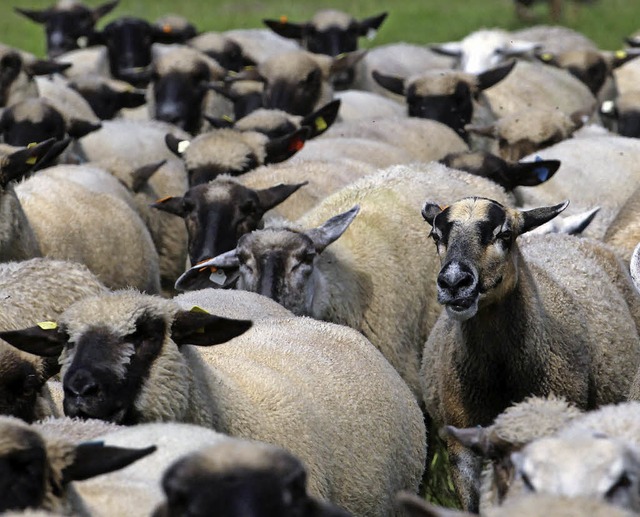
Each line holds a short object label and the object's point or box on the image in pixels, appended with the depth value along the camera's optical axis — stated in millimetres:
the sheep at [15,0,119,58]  35625
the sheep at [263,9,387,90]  31094
